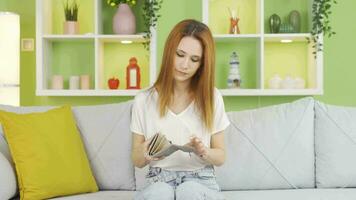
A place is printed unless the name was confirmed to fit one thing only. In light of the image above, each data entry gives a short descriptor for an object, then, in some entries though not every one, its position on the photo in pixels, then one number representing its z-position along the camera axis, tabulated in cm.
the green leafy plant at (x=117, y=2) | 369
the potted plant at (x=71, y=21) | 373
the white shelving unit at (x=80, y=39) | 364
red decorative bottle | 375
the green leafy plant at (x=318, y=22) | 354
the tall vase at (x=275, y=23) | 374
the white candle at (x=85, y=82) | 376
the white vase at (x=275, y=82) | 374
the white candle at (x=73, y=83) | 376
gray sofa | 258
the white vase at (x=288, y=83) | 369
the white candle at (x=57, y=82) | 374
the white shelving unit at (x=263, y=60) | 359
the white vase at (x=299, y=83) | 370
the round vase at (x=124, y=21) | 370
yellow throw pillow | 231
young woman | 215
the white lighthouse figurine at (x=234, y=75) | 372
